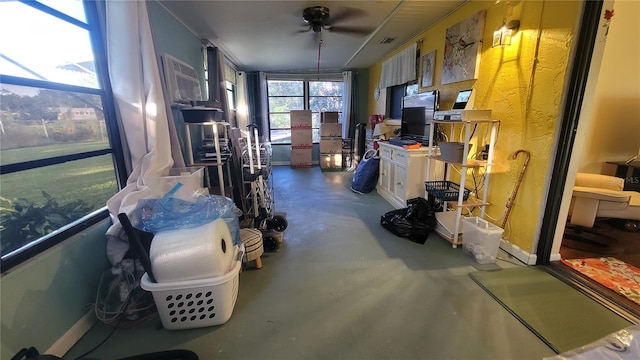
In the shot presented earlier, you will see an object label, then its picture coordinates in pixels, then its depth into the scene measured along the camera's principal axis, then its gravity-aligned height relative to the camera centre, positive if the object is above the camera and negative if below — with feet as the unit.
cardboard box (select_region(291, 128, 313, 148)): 20.08 -1.22
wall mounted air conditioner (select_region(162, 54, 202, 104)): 8.20 +1.40
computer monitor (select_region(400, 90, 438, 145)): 10.36 +0.30
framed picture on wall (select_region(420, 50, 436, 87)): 10.65 +2.25
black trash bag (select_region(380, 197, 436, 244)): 8.50 -3.29
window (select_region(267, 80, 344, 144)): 21.04 +1.76
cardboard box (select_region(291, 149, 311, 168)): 20.49 -2.78
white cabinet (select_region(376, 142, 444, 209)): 10.33 -2.06
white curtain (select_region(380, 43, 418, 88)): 12.27 +2.81
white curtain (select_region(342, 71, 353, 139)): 20.04 +1.62
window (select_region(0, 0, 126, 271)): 4.10 -0.13
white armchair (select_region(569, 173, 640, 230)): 6.93 -2.16
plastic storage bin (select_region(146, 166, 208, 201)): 5.95 -1.46
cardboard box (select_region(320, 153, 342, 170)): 19.67 -2.88
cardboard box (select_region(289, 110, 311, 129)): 19.54 +0.29
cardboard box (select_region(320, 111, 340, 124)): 19.49 +0.37
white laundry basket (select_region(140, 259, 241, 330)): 4.62 -3.21
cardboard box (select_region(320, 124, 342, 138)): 19.45 -0.58
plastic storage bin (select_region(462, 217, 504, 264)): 6.81 -3.09
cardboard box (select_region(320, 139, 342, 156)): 19.54 -1.77
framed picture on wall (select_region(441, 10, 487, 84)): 8.09 +2.39
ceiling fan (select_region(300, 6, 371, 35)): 8.79 +3.72
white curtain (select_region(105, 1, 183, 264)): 5.40 +0.50
